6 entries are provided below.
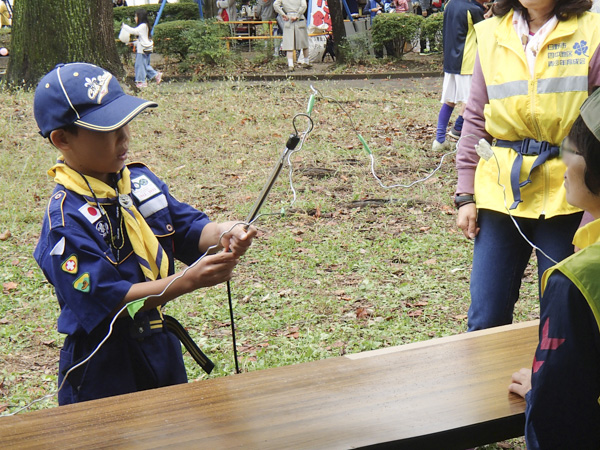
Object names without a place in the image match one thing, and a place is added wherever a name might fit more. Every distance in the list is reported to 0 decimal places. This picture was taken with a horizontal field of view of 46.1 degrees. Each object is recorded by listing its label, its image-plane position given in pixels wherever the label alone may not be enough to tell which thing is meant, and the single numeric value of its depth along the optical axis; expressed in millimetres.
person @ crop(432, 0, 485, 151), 7855
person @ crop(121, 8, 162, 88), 13344
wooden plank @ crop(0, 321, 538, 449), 1919
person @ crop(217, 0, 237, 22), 20750
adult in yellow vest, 2723
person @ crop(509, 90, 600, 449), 1587
